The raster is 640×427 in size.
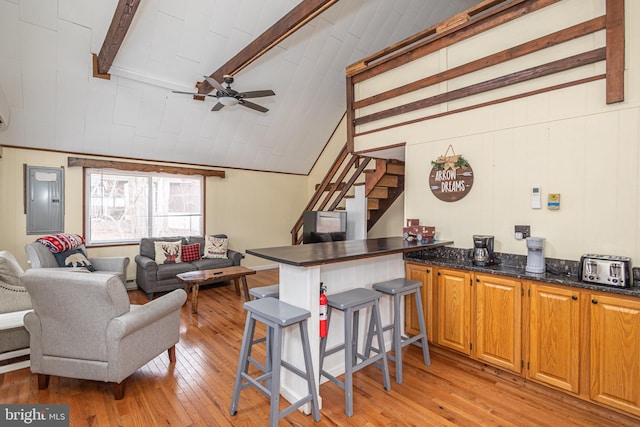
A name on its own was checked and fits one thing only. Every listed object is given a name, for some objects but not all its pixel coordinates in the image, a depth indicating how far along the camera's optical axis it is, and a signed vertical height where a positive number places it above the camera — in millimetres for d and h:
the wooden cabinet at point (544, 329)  2057 -897
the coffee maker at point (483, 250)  2824 -344
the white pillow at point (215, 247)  5922 -681
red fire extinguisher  2279 -743
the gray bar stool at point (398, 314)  2584 -877
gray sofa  4984 -933
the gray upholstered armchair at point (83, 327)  2188 -839
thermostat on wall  2650 +123
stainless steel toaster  2098 -387
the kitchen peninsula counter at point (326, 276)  2211 -529
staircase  5013 +435
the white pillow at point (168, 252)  5384 -721
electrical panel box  4762 +167
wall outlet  2715 -162
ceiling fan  3936 +1506
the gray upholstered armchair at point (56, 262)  3840 -690
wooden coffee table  4363 -957
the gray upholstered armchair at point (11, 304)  2742 -859
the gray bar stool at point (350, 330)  2197 -927
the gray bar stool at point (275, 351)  1952 -925
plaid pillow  5651 -753
